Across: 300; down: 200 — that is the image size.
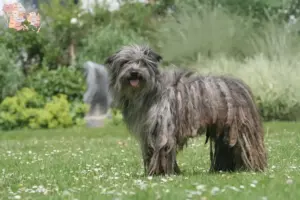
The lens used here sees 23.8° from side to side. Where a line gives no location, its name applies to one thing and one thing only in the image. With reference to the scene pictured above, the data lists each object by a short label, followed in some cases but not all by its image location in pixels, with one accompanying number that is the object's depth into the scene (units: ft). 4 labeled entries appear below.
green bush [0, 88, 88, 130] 64.80
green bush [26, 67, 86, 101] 70.08
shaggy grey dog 27.48
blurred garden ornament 68.28
